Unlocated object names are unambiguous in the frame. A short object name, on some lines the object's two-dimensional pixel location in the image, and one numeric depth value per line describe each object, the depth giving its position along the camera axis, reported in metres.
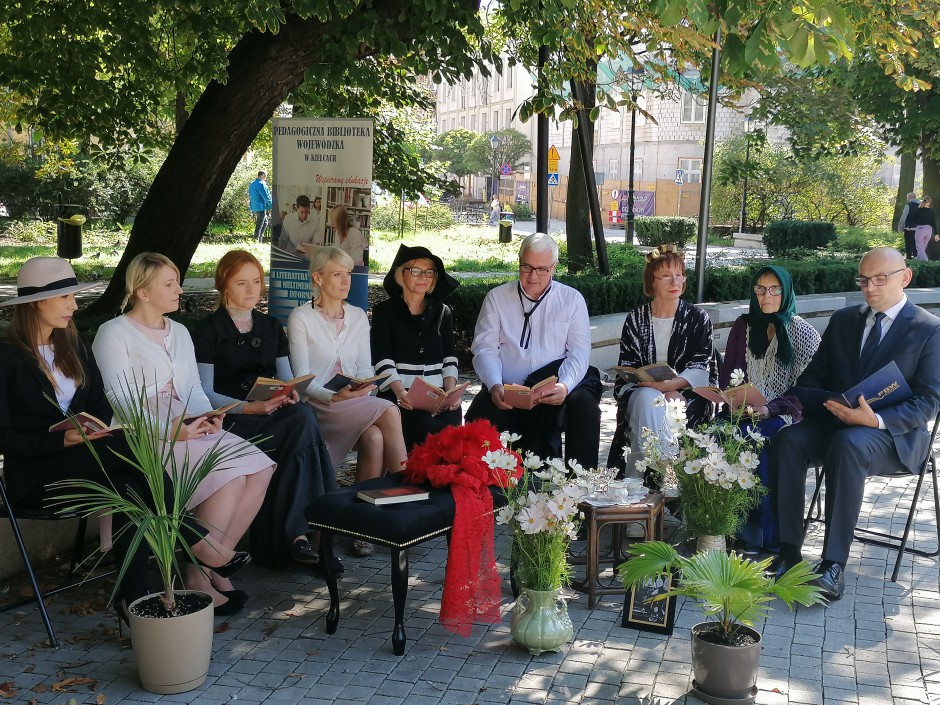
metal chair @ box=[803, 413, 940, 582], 5.11
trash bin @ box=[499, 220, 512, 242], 27.08
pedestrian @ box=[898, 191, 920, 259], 20.84
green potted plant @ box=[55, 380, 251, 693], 3.80
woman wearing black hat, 6.07
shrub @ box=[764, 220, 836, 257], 27.81
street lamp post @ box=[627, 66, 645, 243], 32.03
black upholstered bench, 4.17
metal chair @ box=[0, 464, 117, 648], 4.25
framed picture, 4.48
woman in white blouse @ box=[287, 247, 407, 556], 5.56
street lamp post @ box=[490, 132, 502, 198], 55.34
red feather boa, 4.40
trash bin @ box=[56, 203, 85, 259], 18.42
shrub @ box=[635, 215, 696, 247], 29.94
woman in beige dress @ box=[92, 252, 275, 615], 4.66
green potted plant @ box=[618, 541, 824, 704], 3.77
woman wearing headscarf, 5.71
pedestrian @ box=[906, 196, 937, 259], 20.36
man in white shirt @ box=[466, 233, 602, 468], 5.94
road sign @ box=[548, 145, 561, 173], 23.02
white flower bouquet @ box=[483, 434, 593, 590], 4.09
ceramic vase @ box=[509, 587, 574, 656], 4.21
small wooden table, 4.73
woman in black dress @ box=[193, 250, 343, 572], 5.11
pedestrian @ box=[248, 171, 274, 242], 22.89
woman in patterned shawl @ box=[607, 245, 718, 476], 6.03
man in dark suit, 4.94
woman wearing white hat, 4.31
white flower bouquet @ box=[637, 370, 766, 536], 4.77
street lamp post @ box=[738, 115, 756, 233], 34.56
